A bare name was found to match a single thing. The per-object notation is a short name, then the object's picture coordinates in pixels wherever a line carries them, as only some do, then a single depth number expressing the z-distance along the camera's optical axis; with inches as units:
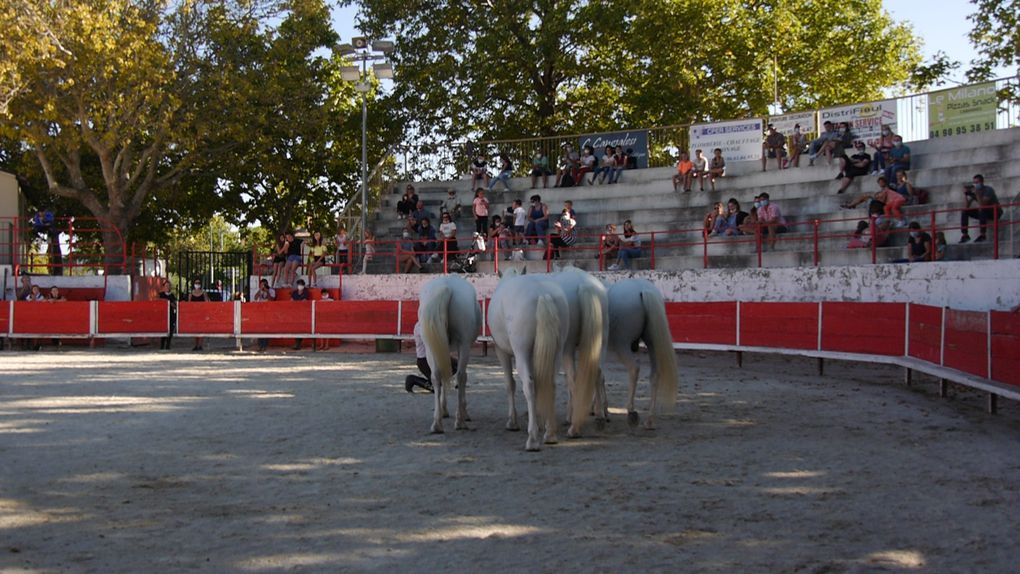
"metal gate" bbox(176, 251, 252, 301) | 1143.6
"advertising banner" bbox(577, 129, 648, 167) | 1232.8
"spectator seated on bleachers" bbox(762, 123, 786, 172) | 1085.8
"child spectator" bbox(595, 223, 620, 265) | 960.9
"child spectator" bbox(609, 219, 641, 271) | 950.4
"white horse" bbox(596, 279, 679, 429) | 412.5
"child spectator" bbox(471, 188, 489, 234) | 1130.7
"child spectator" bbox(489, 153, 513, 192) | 1255.5
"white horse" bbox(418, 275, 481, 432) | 395.2
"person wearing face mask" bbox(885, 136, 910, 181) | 935.7
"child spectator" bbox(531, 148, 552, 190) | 1256.8
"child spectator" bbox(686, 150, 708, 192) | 1098.7
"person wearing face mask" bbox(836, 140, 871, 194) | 967.0
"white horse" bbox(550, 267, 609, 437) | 373.1
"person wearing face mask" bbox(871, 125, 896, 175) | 957.2
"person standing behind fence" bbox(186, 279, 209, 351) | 1040.2
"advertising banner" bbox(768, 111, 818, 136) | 1112.2
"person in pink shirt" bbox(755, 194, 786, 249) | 892.0
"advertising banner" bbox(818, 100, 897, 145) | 1042.7
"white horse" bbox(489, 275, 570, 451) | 352.2
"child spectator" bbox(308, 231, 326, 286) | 1064.2
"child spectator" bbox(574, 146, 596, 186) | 1227.9
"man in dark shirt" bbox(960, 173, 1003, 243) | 744.3
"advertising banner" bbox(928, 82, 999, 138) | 965.2
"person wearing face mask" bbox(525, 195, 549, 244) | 1049.9
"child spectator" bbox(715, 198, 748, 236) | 932.6
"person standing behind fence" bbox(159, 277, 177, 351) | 986.7
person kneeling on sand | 536.1
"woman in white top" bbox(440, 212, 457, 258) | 1087.0
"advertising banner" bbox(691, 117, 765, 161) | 1147.9
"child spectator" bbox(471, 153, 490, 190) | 1278.3
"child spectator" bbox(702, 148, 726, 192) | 1088.2
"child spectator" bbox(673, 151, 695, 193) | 1102.4
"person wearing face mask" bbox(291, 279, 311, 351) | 994.6
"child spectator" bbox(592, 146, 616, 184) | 1204.5
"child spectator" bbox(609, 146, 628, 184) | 1203.2
